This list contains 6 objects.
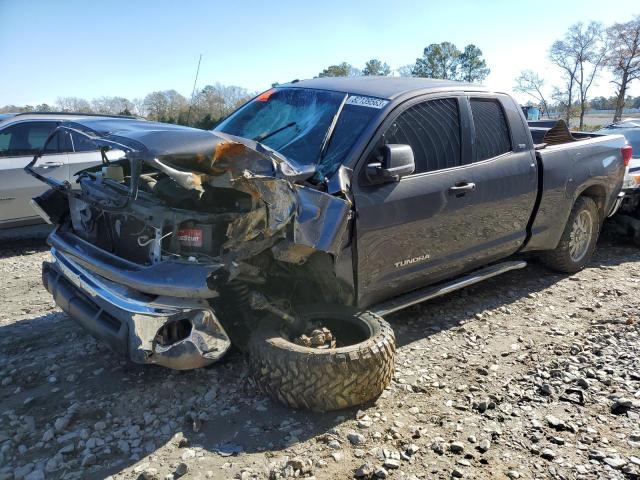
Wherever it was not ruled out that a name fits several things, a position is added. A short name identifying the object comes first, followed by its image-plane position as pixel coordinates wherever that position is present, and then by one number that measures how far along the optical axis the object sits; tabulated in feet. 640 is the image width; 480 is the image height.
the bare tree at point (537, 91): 118.21
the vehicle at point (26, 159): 22.11
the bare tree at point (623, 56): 97.14
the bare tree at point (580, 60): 106.52
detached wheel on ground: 9.91
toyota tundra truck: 9.63
